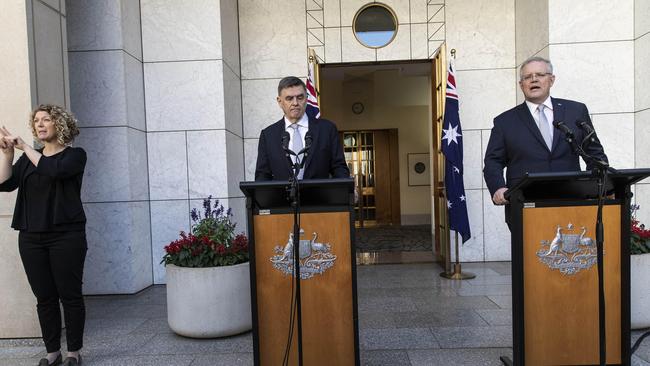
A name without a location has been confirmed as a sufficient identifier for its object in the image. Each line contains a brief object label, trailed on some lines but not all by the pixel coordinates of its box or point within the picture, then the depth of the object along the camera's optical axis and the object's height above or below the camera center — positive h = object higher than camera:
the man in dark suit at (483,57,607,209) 2.62 +0.20
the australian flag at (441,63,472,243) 5.28 +0.08
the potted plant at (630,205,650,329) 3.37 -1.02
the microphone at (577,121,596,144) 2.03 +0.17
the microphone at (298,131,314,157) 2.11 +0.16
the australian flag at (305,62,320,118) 5.61 +1.00
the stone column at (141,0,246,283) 5.43 +0.84
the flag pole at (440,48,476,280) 5.27 -1.34
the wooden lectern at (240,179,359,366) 2.32 -0.59
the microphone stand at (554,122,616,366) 1.95 -0.20
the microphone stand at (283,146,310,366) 2.04 -0.29
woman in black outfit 2.93 -0.32
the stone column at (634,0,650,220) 5.03 +0.79
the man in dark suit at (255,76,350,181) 2.70 +0.18
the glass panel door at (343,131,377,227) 11.55 +0.12
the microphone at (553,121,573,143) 2.04 +0.16
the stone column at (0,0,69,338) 3.58 +0.65
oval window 6.17 +2.11
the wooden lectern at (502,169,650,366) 2.31 -0.60
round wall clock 11.52 +1.71
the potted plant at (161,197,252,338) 3.50 -0.96
